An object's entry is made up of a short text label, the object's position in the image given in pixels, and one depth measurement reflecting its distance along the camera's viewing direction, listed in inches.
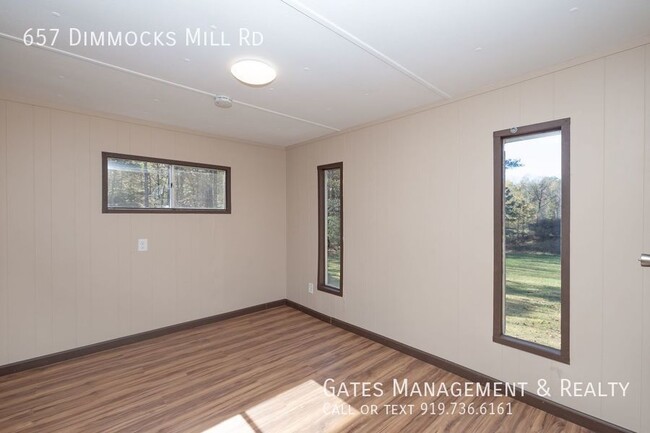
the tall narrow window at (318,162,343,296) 159.0
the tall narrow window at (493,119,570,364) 84.9
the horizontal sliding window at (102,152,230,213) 128.3
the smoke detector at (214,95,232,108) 105.4
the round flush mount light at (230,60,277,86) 82.0
